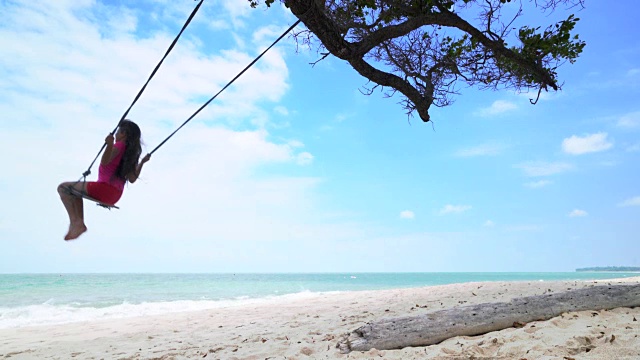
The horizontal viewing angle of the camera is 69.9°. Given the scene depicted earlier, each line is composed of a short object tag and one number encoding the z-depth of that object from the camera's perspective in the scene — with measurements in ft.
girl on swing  14.21
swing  14.17
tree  15.23
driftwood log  13.52
